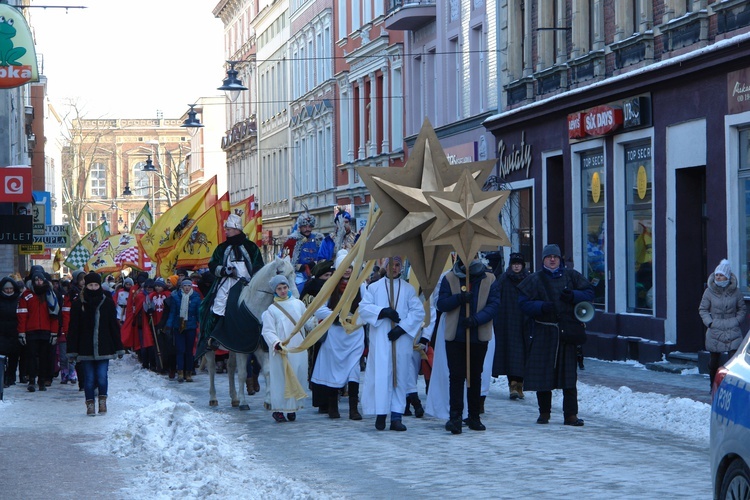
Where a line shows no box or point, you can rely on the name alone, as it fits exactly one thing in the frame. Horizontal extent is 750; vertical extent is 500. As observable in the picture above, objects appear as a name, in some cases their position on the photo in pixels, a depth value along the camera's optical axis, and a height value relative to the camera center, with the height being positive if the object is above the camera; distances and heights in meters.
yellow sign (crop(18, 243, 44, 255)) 38.25 +0.33
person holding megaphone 14.49 -0.73
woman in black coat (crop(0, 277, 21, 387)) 22.52 -0.89
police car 7.10 -0.87
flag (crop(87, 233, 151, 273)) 42.62 +0.15
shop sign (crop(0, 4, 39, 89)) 22.72 +3.17
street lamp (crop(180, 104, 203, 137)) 44.78 +4.28
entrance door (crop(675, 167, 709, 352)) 23.00 +0.18
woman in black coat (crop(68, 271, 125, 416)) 17.25 -0.90
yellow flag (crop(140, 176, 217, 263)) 30.02 +0.83
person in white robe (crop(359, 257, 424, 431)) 14.45 -0.82
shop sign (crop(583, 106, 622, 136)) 24.97 +2.32
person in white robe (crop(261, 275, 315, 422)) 15.74 -1.01
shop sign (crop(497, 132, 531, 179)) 30.39 +2.05
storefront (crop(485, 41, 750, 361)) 21.08 +1.08
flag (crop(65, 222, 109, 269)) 45.81 +0.40
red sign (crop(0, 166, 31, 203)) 26.11 +1.33
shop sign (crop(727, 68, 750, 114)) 20.20 +2.24
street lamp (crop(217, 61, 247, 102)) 36.94 +4.45
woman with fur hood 18.22 -0.73
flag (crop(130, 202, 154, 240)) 41.94 +1.08
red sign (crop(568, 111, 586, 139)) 26.61 +2.35
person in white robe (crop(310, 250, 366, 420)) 15.97 -1.15
